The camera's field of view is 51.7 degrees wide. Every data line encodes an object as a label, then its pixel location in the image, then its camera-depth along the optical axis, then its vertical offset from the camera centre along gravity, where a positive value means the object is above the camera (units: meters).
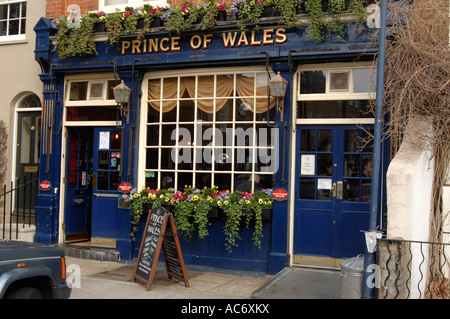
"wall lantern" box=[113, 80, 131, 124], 8.59 +1.39
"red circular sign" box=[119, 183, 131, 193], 8.72 -0.34
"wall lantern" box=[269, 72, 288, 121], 7.53 +1.41
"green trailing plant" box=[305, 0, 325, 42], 7.48 +2.53
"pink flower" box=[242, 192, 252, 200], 7.82 -0.39
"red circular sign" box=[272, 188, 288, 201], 7.66 -0.35
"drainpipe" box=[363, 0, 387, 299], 5.39 +0.40
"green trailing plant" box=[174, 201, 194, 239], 8.05 -0.80
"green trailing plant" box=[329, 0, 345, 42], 7.39 +2.52
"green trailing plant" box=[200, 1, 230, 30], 8.08 +2.76
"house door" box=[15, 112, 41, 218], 10.12 +0.28
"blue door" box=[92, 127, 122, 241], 9.19 -0.24
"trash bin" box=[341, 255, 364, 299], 5.49 -1.25
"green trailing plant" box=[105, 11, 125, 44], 8.73 +2.71
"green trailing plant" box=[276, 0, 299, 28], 7.64 +2.65
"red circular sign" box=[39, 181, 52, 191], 9.43 -0.36
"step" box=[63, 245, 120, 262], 8.73 -1.62
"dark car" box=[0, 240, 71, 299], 4.51 -1.06
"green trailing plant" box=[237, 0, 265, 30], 7.84 +2.73
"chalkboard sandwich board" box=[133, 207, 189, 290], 6.73 -1.17
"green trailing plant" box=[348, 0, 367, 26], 7.29 +2.59
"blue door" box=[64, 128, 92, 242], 9.66 -0.36
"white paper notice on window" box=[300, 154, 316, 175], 7.83 +0.16
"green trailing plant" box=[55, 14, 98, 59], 9.00 +2.59
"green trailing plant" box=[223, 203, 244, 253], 7.73 -0.87
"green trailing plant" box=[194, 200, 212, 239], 7.91 -0.75
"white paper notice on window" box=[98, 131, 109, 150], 9.33 +0.58
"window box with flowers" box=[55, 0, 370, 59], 7.48 +2.71
